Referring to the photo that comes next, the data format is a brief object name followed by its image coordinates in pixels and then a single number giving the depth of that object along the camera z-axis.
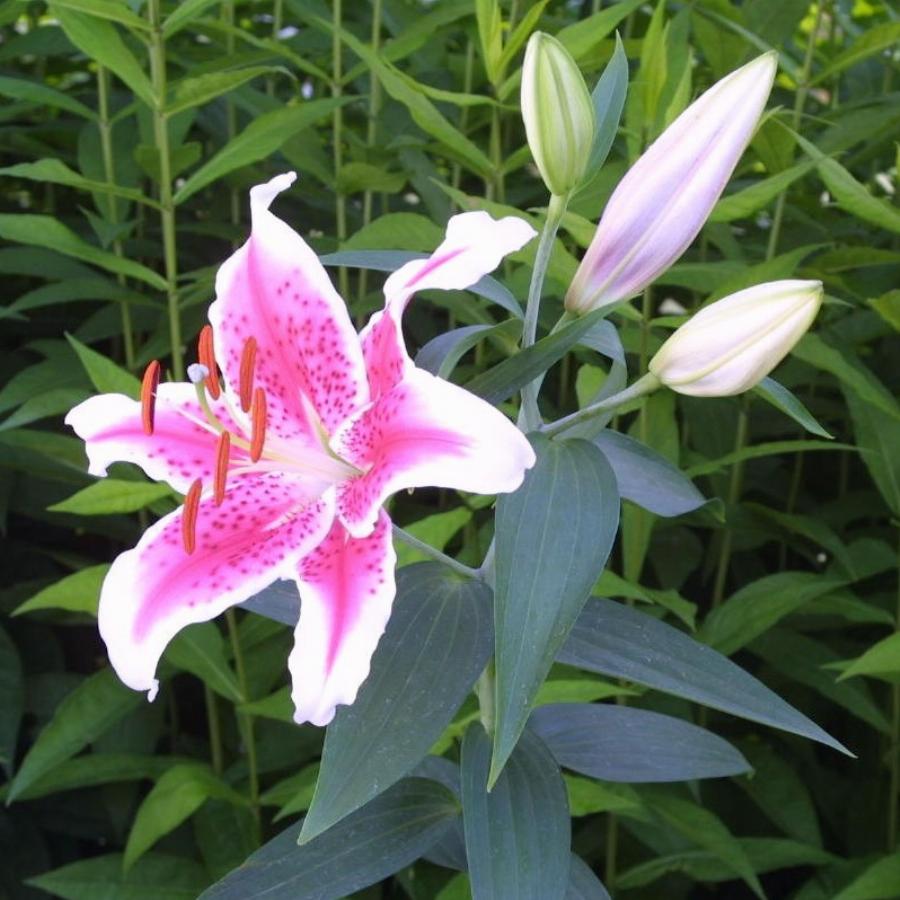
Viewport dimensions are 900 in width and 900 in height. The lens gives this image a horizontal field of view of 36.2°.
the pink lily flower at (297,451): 0.55
